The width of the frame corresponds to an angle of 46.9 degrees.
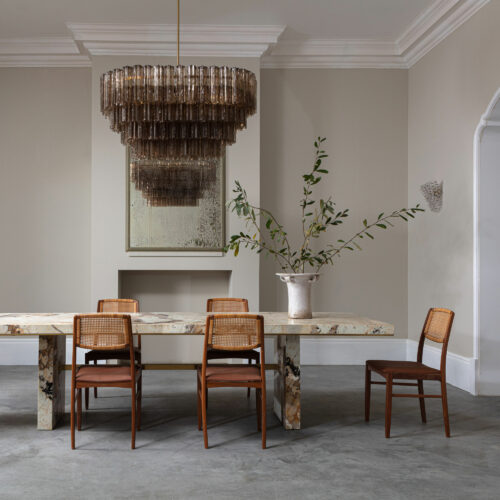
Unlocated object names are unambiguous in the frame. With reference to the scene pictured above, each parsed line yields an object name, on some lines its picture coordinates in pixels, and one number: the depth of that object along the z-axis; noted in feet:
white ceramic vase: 12.88
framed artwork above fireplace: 19.48
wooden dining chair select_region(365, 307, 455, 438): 11.76
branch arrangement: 19.76
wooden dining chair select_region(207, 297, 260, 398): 15.47
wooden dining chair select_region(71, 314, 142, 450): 10.90
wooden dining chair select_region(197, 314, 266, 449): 11.02
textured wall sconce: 18.02
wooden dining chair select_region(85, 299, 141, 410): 14.53
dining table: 11.61
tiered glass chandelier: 11.98
